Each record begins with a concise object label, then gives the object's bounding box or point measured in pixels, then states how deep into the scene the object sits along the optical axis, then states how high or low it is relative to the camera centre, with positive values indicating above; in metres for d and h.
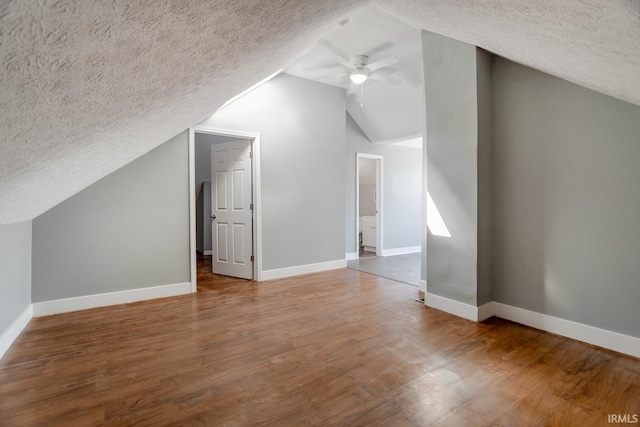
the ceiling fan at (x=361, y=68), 3.80 +1.92
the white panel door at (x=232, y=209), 4.58 +0.08
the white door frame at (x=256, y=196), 4.43 +0.28
